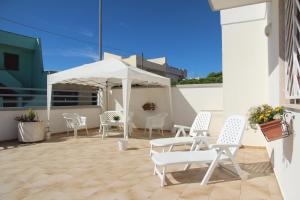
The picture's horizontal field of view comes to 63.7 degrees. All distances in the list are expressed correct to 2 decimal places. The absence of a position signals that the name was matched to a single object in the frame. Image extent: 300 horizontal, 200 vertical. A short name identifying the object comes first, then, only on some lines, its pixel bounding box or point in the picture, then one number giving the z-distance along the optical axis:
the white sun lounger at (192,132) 5.11
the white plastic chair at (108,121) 8.51
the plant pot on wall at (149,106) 10.40
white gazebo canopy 7.14
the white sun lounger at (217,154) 3.62
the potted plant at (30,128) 7.59
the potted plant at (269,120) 2.62
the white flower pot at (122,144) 6.38
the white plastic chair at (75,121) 8.64
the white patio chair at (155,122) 8.66
